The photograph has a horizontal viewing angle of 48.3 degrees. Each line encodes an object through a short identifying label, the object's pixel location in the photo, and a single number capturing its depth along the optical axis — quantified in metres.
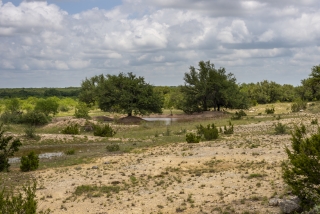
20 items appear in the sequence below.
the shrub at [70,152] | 22.19
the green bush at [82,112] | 46.25
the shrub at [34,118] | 39.72
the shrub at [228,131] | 26.23
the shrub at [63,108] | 72.06
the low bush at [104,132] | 30.59
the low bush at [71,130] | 31.67
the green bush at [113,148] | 22.42
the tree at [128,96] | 45.12
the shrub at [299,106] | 45.94
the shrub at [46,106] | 53.88
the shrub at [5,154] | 17.50
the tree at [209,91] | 49.28
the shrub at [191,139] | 22.82
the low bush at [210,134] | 24.39
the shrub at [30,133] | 28.20
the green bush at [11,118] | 40.94
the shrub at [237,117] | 38.00
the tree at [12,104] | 57.46
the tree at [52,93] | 129.32
